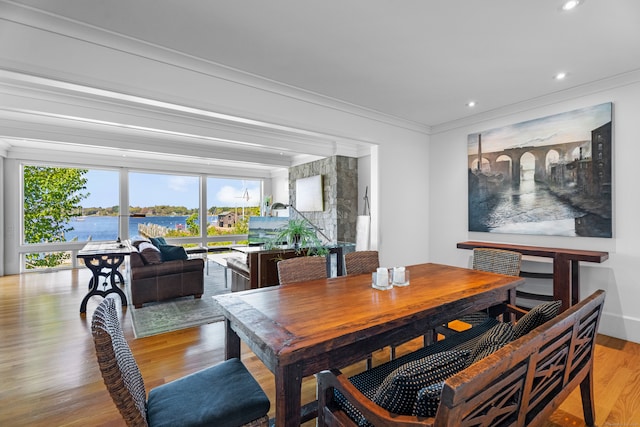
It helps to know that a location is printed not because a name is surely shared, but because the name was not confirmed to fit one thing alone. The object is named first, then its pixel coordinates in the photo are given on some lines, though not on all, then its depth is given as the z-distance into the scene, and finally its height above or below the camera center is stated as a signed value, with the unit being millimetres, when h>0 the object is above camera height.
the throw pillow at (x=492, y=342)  1164 -561
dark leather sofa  4012 -968
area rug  3332 -1312
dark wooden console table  2949 -634
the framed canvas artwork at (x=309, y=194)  5990 +366
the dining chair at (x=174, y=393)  1072 -852
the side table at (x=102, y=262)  3941 -689
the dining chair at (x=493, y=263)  2582 -531
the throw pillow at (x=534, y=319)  1401 -541
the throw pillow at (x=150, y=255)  4109 -602
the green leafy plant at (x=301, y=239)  3973 -397
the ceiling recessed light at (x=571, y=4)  1875 +1331
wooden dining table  1228 -561
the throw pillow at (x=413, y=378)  1036 -602
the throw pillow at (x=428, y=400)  963 -645
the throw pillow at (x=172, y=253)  4342 -609
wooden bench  877 -679
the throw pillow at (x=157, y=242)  4864 -510
